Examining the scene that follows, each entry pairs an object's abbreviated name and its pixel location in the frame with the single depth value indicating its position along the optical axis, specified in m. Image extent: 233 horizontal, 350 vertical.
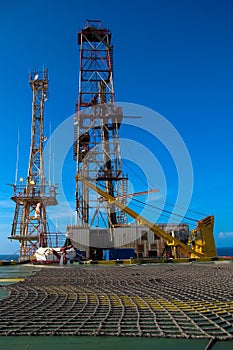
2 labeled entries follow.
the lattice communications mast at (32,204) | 40.34
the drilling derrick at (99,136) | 42.31
